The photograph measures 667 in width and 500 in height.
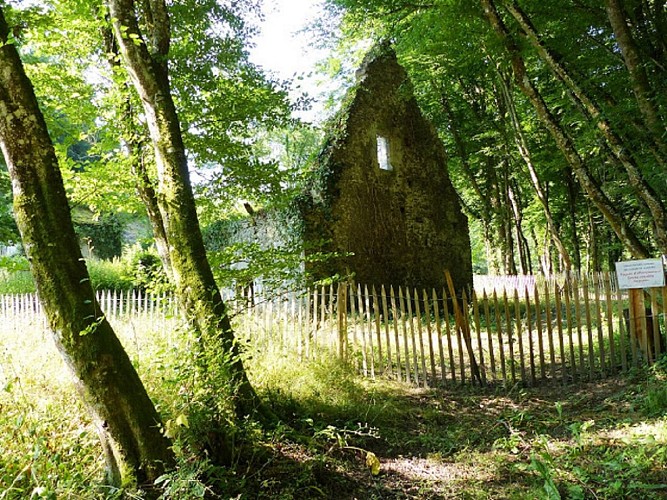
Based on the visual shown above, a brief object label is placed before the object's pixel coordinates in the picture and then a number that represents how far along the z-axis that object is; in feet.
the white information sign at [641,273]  18.65
